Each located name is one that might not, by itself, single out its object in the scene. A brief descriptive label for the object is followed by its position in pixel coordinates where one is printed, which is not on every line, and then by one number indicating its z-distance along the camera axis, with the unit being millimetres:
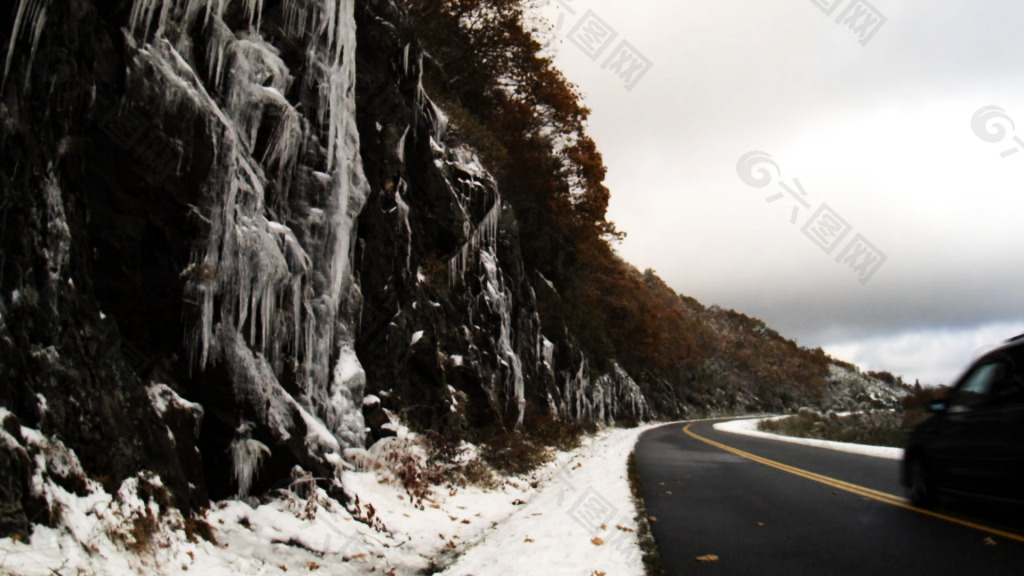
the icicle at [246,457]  6520
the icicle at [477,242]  16922
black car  5332
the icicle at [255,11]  8828
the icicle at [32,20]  4699
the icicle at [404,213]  13029
